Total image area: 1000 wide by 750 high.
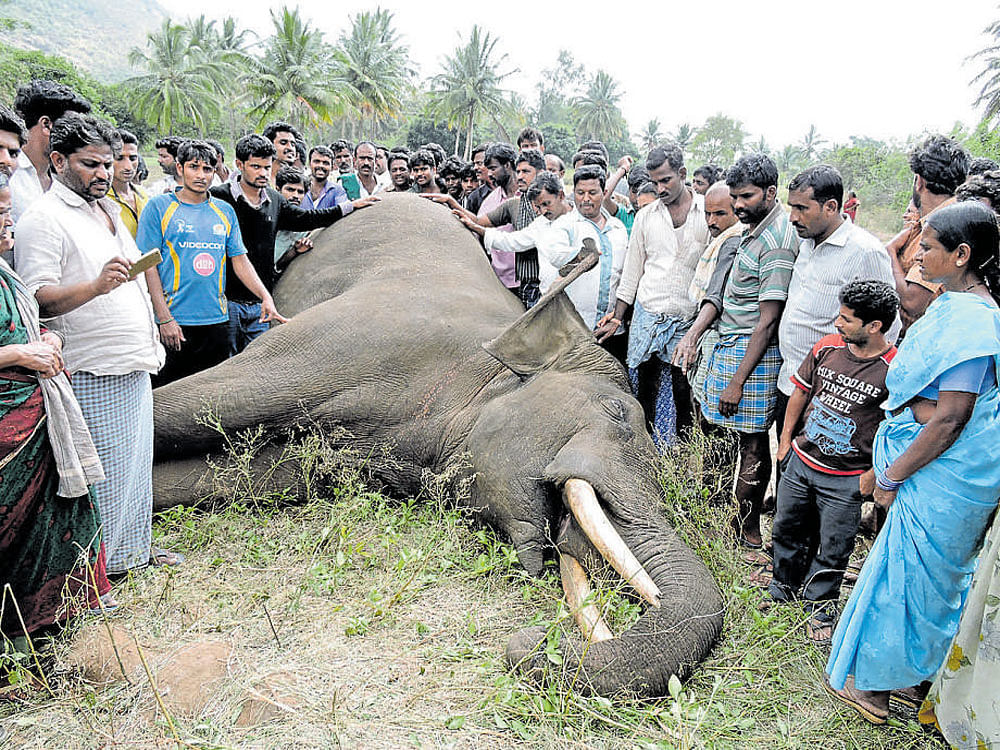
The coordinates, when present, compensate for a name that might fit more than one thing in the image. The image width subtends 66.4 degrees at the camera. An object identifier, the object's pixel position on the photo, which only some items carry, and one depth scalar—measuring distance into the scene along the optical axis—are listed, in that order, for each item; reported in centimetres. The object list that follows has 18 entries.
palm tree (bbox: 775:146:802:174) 6887
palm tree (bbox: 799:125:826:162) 8214
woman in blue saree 272
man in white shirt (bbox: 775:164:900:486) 387
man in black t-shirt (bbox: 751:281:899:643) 337
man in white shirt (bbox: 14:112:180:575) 330
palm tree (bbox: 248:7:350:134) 4191
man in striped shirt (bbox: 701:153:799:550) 423
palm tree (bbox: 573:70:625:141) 8444
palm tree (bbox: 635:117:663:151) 7862
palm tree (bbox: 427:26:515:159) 5888
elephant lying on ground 305
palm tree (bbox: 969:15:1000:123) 3247
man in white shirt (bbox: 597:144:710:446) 507
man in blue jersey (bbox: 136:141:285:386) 477
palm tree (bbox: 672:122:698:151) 7648
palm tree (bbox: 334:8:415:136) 5458
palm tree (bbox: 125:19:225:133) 4391
